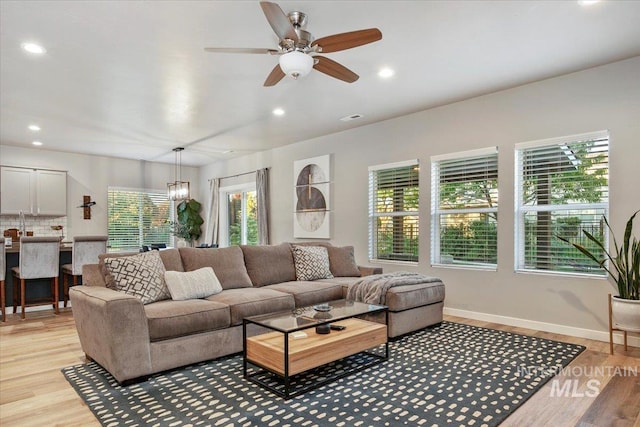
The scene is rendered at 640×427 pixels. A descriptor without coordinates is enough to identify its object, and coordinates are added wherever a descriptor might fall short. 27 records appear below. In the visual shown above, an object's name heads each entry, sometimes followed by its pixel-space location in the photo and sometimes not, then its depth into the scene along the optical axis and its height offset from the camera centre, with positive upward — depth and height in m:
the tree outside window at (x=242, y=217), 8.19 +0.02
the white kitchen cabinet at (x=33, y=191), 6.75 +0.50
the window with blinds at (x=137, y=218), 8.21 +0.01
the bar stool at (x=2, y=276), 4.81 -0.71
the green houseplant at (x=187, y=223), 8.80 -0.11
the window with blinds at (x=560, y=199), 3.80 +0.18
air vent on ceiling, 5.38 +1.42
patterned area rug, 2.23 -1.15
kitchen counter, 5.32 -0.42
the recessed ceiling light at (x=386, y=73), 3.80 +1.45
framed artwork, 6.45 +0.36
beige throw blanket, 3.77 -0.68
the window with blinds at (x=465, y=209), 4.57 +0.11
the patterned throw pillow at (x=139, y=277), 3.20 -0.49
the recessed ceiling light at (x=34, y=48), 3.19 +1.43
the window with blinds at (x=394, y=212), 5.33 +0.09
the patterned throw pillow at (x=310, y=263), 4.62 -0.54
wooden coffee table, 2.53 -0.90
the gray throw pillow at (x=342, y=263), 4.88 -0.59
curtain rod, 8.03 +0.94
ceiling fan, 2.45 +1.18
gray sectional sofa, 2.71 -0.76
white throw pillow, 3.38 -0.59
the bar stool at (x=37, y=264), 4.90 -0.58
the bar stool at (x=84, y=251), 5.16 -0.43
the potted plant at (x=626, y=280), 3.17 -0.54
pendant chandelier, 7.08 +0.52
